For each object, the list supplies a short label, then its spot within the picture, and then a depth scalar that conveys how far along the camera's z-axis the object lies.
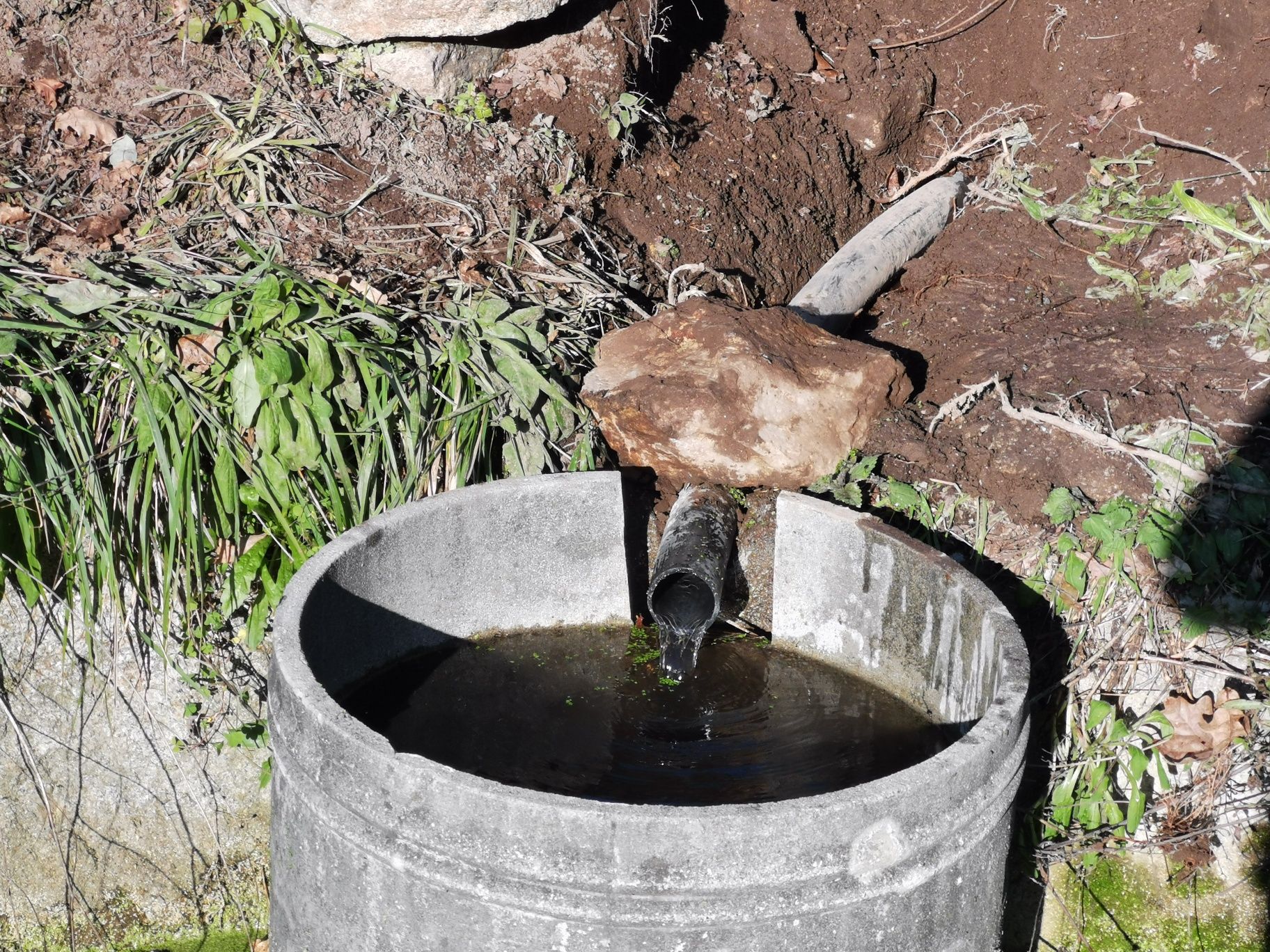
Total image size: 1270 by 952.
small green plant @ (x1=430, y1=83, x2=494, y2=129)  3.70
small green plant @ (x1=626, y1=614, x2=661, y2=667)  2.87
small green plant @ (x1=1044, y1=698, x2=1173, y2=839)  2.69
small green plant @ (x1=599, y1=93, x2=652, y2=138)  3.91
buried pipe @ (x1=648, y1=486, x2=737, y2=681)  2.74
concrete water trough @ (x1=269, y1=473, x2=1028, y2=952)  1.67
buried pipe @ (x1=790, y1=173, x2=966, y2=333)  3.83
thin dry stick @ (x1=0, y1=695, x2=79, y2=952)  2.62
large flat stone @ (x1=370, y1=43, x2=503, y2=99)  3.66
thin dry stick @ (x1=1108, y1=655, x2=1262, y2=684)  2.69
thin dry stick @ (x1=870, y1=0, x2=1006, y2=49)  5.18
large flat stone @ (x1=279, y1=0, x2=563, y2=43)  3.49
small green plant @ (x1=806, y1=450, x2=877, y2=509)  3.00
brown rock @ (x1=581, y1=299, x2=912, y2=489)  2.96
